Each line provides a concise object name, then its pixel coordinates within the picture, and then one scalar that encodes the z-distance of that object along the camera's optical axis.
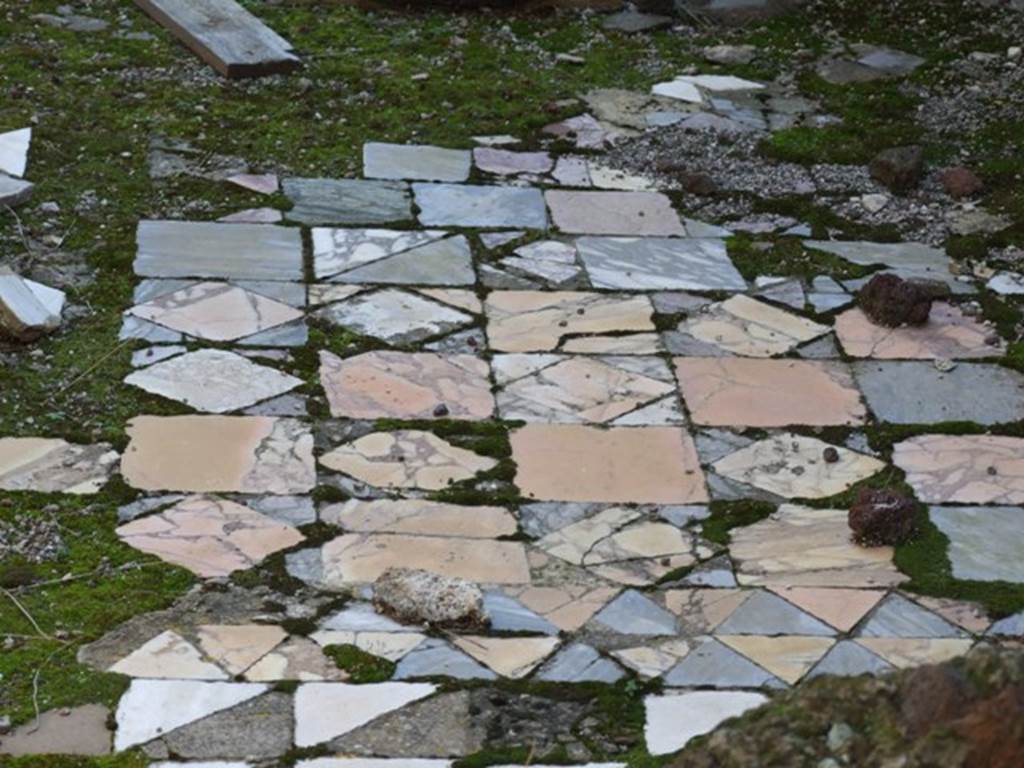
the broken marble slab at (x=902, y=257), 6.98
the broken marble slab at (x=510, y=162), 7.75
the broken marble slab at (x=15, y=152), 7.36
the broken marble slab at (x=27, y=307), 6.13
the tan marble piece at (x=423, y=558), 5.02
